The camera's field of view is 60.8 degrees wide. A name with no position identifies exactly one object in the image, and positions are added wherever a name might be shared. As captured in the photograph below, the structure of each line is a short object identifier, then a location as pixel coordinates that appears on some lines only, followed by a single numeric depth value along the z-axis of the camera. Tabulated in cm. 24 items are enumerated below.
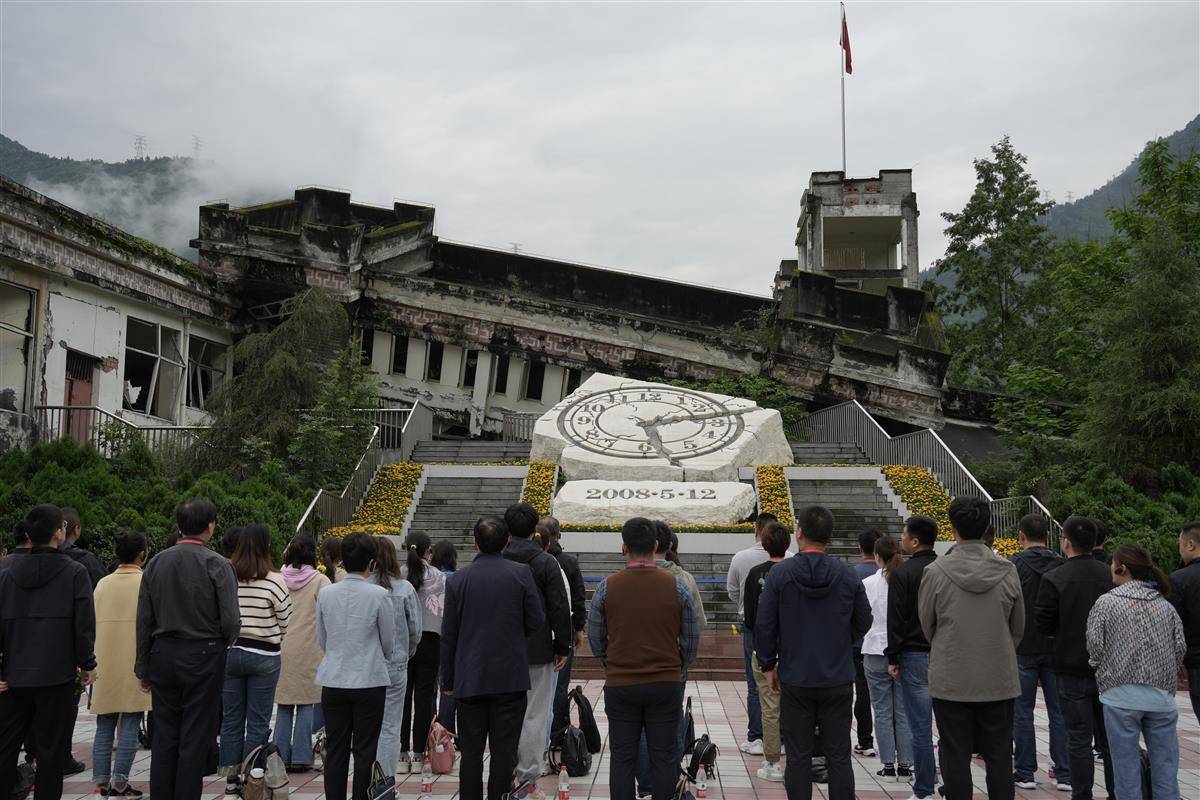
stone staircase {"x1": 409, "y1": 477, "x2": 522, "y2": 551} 1611
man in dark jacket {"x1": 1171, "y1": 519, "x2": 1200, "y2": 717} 575
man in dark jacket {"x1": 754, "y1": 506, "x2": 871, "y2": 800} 520
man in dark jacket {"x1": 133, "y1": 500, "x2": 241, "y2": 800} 536
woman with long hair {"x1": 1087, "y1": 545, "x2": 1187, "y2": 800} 523
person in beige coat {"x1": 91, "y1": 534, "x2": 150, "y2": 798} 615
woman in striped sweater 608
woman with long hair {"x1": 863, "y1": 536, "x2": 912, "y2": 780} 660
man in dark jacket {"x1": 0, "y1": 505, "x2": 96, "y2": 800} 544
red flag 3230
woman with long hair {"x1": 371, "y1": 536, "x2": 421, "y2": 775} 593
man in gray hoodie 520
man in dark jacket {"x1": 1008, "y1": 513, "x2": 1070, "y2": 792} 637
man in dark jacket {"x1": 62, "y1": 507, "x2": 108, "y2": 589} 625
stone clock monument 1565
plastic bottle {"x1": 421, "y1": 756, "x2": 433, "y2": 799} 630
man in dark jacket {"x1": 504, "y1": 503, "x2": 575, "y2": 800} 570
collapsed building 1930
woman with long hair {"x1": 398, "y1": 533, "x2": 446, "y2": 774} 669
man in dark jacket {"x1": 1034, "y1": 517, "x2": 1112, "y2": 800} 586
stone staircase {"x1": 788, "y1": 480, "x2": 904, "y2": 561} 1559
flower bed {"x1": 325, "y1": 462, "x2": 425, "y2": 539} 1585
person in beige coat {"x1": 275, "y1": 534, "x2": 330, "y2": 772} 661
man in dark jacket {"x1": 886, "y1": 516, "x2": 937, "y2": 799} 589
